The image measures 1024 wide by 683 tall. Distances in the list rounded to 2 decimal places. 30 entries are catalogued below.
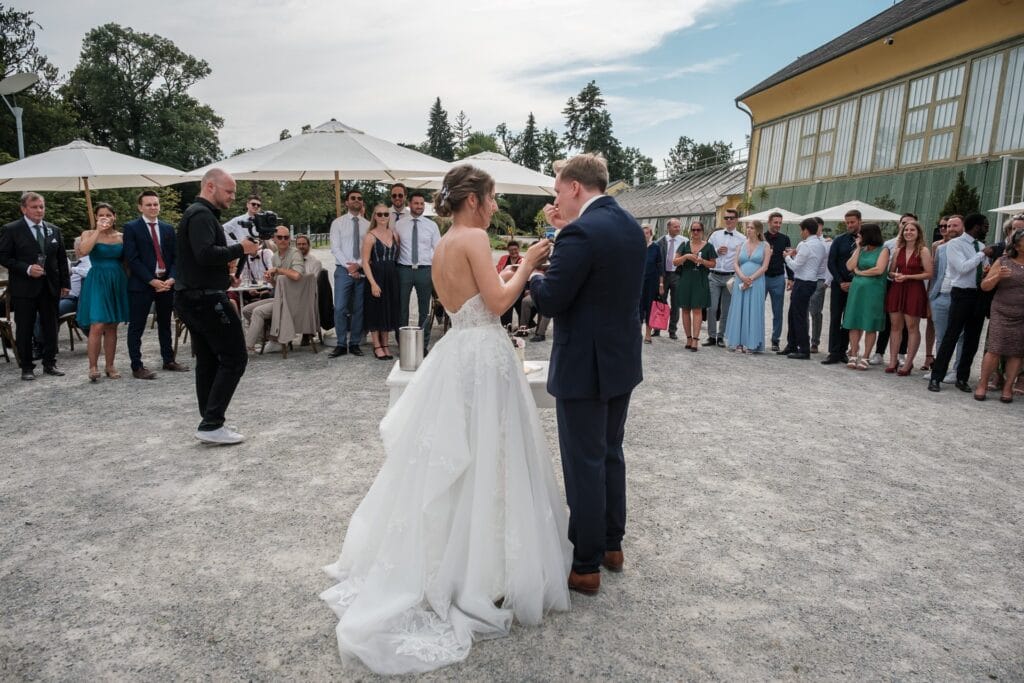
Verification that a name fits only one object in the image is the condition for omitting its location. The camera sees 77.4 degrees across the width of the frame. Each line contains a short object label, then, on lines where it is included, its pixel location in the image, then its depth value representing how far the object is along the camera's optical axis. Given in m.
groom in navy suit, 2.74
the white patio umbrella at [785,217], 15.44
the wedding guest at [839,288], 8.97
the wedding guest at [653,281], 10.48
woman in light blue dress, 9.62
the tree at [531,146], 94.62
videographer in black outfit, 4.75
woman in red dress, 8.04
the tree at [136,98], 47.47
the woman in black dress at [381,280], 8.52
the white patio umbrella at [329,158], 8.52
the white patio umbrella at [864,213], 14.30
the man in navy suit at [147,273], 7.23
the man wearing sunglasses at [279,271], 8.84
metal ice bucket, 4.41
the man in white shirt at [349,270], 8.81
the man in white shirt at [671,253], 10.69
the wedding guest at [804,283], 9.38
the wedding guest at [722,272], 10.04
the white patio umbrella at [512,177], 10.33
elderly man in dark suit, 7.02
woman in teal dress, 7.05
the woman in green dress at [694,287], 10.05
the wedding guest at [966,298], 7.11
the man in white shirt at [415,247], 8.60
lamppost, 15.51
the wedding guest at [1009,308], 6.64
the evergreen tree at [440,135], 107.31
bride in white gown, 2.75
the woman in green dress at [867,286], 8.45
